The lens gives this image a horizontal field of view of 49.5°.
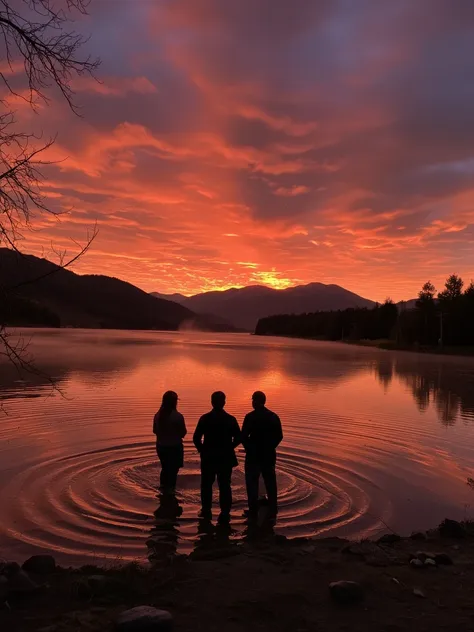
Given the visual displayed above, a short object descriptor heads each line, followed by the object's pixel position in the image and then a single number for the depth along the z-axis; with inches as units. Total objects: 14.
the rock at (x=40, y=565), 257.9
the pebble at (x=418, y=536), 340.2
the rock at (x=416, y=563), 278.2
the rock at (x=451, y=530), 340.5
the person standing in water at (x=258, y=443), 392.5
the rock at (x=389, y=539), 329.1
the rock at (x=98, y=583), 234.1
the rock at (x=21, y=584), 228.4
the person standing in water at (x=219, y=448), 383.9
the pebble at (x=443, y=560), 288.0
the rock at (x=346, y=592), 233.0
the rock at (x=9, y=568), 243.1
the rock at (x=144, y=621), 197.6
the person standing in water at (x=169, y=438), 421.4
